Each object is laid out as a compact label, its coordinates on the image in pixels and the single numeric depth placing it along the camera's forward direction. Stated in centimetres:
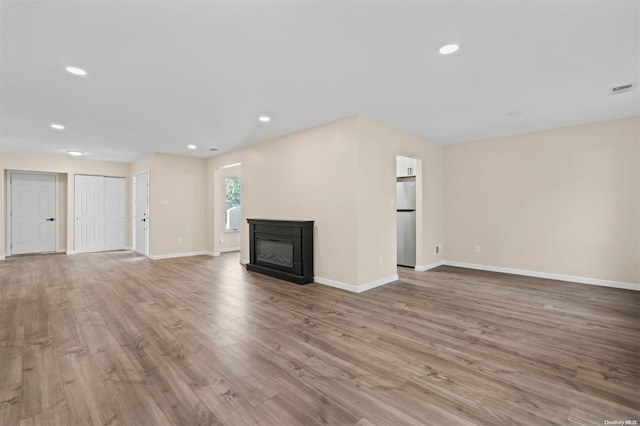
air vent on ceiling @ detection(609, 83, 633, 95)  312
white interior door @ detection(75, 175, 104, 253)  770
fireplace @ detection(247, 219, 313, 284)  452
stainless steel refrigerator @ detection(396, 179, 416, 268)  561
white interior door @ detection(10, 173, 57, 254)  726
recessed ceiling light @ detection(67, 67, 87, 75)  271
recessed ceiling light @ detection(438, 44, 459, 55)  236
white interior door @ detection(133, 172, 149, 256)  721
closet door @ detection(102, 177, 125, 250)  816
